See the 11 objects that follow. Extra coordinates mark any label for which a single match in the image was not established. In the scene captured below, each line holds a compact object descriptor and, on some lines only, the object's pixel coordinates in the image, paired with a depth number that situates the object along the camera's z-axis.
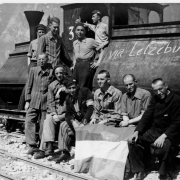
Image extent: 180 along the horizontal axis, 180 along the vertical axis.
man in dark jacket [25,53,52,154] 7.27
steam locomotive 6.43
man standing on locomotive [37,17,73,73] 7.76
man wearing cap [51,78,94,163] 6.22
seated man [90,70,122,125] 5.92
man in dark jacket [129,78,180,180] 4.96
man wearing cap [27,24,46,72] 8.76
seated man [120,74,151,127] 5.62
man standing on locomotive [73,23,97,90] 7.50
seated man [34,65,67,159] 6.60
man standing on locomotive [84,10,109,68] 7.72
